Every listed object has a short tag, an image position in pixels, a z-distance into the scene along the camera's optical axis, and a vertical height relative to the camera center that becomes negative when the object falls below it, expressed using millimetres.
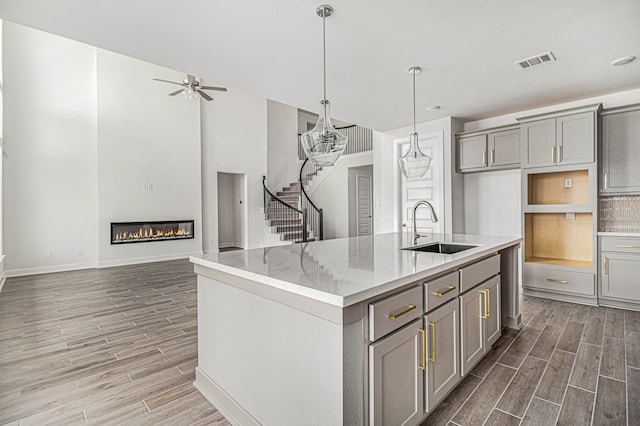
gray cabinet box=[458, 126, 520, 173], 4672 +953
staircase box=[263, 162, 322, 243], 8297 -90
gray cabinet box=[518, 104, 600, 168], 3906 +940
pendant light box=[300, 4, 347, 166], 2621 +603
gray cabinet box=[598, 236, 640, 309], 3674 -756
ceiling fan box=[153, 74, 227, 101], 5730 +2292
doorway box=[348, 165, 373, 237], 9181 +329
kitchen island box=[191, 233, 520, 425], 1305 -582
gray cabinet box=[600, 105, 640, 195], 3774 +708
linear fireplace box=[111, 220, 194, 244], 6703 -405
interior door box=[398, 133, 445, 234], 5457 +372
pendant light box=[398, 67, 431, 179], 3371 +546
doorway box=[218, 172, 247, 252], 9391 +10
